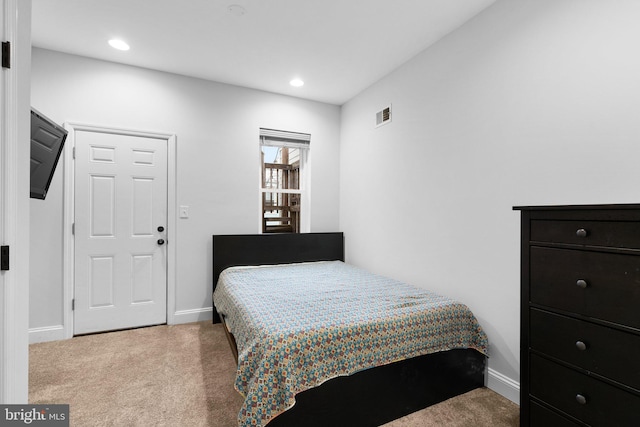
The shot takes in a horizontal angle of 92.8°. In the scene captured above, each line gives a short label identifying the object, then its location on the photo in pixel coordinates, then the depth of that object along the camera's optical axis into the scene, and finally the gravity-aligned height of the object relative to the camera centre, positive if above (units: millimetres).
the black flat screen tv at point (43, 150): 1593 +349
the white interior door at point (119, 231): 2941 -191
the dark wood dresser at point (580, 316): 1098 -402
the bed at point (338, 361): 1502 -819
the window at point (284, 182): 3867 +420
